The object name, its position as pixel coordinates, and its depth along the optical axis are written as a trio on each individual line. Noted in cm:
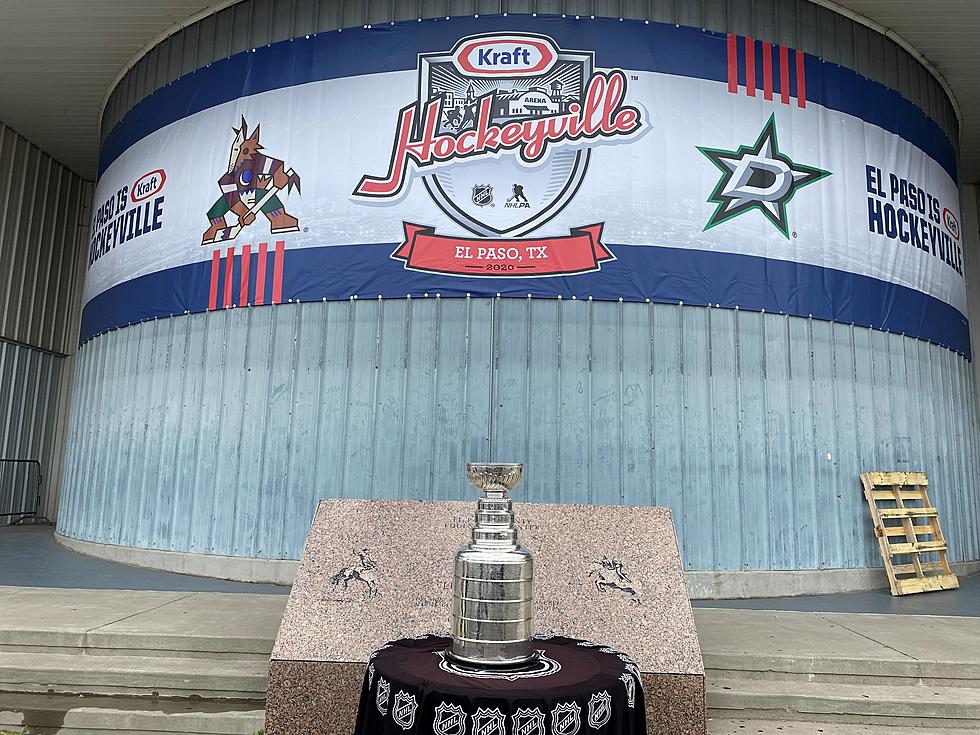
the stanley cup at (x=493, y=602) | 231
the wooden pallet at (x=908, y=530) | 745
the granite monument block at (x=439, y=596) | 358
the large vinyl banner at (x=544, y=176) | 741
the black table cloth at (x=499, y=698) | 212
